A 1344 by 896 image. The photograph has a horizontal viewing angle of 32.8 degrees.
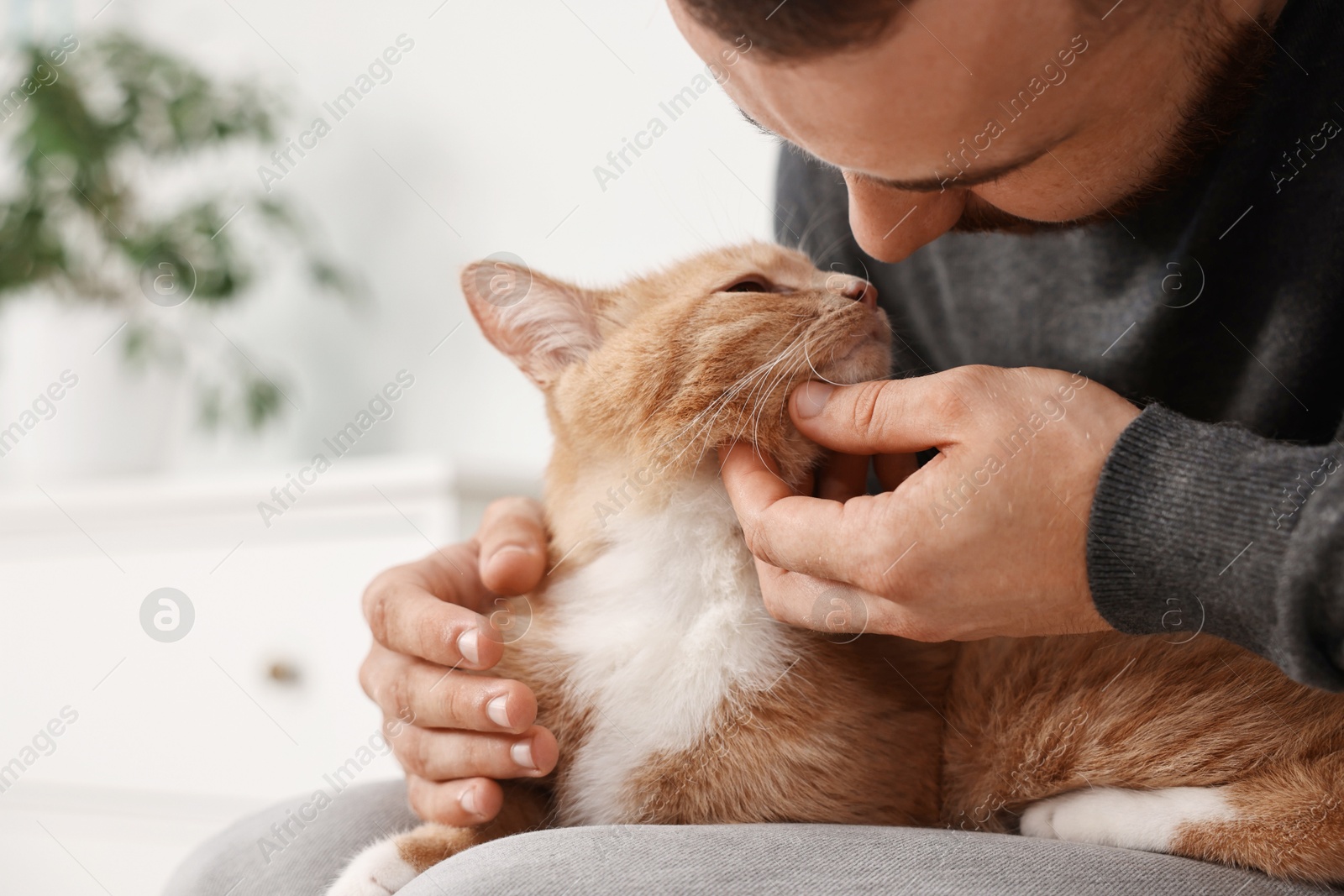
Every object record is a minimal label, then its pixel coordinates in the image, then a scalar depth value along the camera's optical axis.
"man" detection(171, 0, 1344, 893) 0.71
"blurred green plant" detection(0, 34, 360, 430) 1.42
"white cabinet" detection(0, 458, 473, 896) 1.20
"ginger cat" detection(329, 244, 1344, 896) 0.77
